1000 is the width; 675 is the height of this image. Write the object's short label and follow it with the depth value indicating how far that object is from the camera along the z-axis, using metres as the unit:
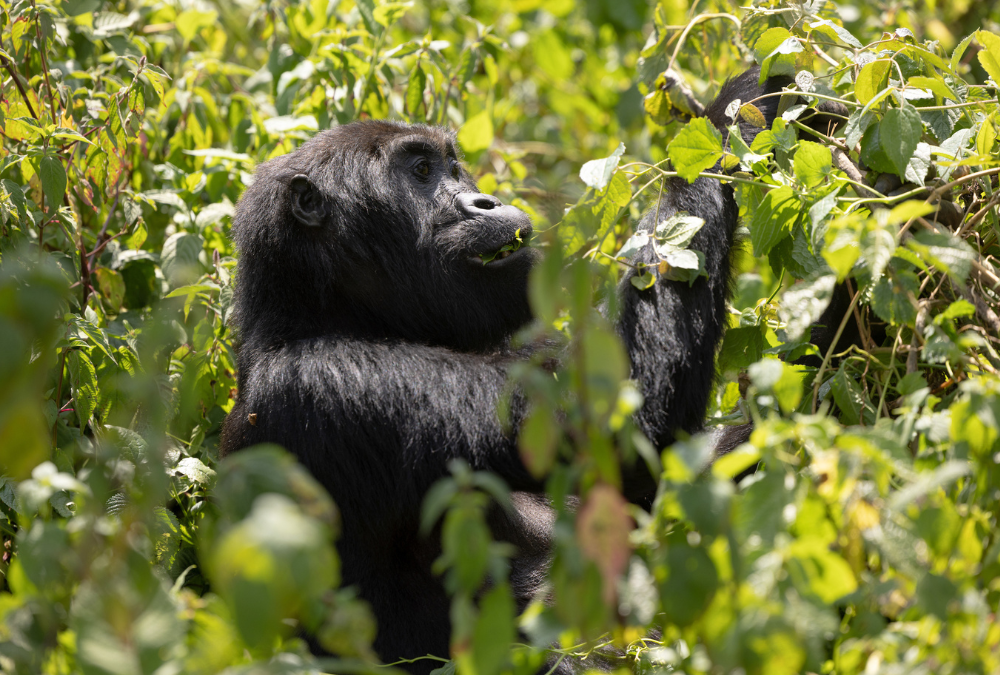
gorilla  6.00
